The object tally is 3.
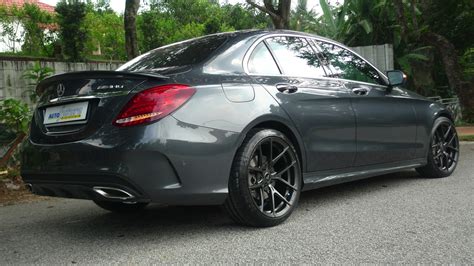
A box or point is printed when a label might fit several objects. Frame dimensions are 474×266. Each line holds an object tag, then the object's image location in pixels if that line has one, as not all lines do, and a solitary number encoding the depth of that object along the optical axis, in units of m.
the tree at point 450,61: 11.81
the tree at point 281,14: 9.77
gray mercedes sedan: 3.32
